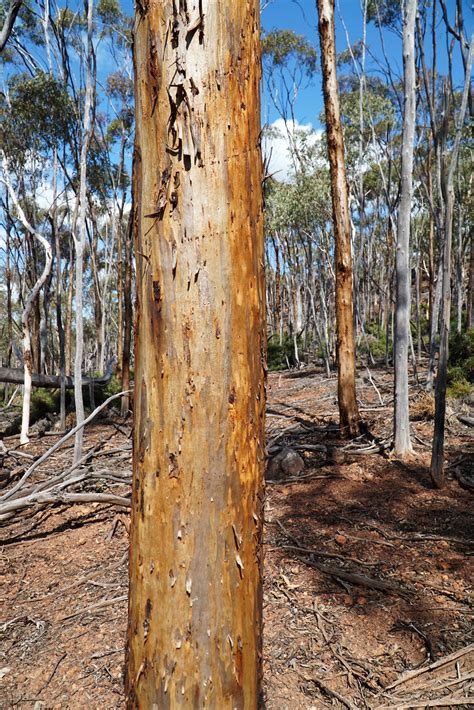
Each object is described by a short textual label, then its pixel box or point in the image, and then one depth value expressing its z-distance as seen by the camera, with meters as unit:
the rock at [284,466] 4.92
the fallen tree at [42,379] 8.84
